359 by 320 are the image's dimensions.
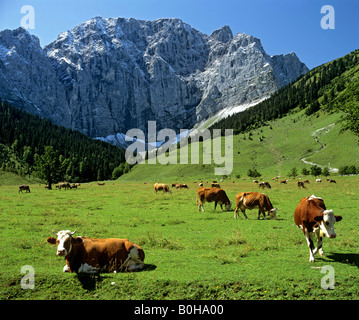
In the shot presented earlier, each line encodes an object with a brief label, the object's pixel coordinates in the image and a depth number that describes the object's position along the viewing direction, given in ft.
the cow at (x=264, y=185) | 178.97
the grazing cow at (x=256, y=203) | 68.74
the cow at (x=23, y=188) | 188.30
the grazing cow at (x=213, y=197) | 86.28
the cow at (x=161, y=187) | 166.61
